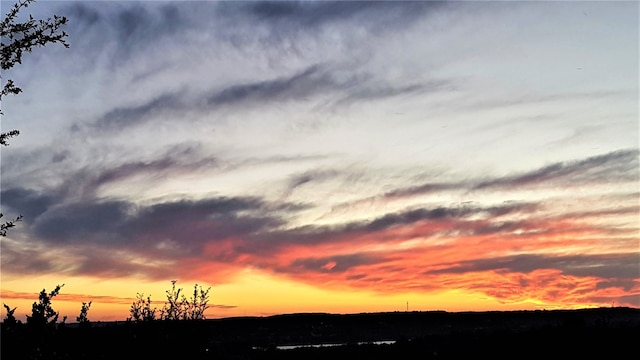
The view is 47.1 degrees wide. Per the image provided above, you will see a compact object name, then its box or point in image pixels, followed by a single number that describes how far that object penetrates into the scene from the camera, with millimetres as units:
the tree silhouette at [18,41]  13406
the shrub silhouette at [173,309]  24625
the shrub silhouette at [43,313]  18688
